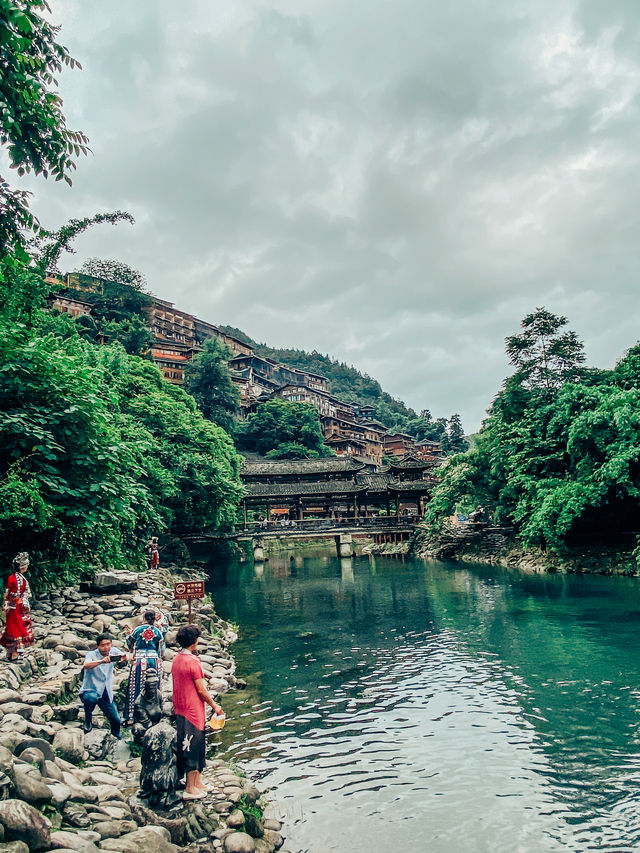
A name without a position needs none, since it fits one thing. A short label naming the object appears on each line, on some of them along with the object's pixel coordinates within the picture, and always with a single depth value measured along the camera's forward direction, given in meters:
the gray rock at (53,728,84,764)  7.24
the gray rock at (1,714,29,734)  6.73
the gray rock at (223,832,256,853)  6.05
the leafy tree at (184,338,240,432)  67.88
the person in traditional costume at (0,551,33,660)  9.32
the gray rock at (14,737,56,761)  6.05
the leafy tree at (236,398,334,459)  75.56
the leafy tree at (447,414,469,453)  105.19
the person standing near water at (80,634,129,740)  8.23
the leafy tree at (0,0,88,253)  6.59
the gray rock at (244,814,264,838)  6.61
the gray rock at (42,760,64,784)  5.98
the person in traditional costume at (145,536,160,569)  26.97
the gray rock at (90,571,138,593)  15.75
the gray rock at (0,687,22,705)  7.71
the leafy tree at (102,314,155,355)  63.69
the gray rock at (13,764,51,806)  5.19
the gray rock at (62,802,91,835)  5.50
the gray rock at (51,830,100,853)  4.79
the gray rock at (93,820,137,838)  5.47
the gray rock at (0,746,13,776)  5.22
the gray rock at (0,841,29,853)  4.27
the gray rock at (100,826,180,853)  5.24
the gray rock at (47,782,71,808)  5.55
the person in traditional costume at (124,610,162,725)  9.04
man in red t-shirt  6.41
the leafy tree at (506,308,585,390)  33.22
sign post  14.88
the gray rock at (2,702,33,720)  7.25
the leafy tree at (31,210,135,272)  24.16
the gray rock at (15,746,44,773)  5.85
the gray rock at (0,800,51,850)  4.53
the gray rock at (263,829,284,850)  6.73
